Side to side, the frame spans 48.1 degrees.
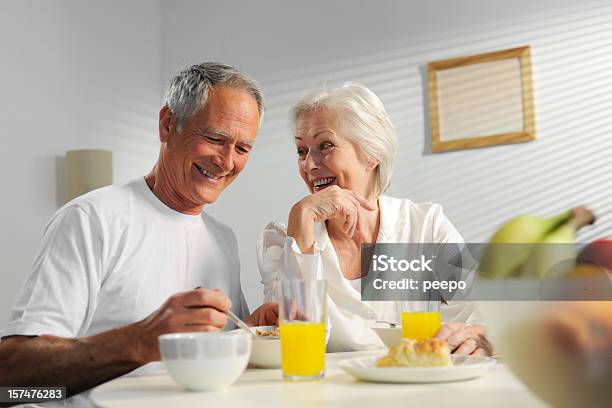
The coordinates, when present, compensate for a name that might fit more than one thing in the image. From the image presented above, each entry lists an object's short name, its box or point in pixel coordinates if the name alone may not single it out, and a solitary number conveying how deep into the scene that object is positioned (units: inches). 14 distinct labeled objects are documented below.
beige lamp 136.5
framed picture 124.1
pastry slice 38.3
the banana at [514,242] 23.3
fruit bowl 21.8
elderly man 52.4
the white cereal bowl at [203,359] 36.2
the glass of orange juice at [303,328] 39.6
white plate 36.7
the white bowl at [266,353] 45.9
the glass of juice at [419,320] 50.5
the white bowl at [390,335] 52.1
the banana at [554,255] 23.1
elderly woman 70.4
